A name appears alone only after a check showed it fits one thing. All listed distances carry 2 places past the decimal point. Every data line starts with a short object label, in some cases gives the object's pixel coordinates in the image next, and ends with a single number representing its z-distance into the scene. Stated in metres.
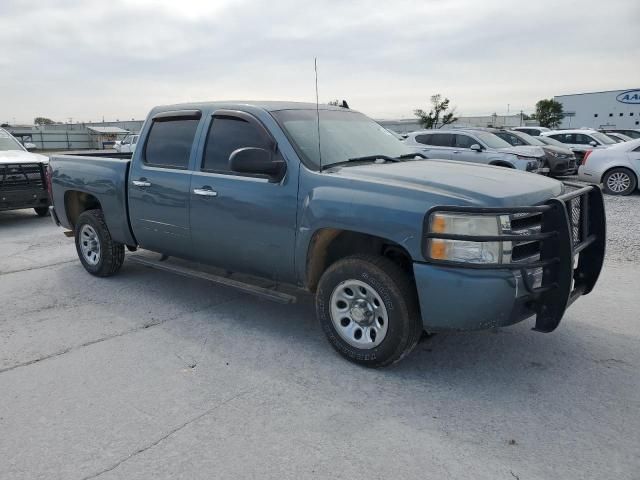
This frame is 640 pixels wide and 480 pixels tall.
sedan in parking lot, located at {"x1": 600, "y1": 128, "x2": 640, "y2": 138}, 22.41
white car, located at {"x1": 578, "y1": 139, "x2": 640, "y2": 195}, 12.67
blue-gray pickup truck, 3.28
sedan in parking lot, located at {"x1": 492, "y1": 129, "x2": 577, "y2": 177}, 14.27
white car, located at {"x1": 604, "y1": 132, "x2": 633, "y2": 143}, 20.88
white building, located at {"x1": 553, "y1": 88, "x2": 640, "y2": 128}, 54.03
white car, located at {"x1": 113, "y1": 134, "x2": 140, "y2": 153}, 26.53
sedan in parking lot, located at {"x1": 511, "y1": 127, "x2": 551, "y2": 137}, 25.23
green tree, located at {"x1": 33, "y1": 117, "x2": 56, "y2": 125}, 97.12
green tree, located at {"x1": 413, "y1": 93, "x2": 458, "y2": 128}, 43.31
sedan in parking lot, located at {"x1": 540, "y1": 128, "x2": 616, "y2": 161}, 17.80
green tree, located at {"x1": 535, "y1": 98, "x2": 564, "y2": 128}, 54.09
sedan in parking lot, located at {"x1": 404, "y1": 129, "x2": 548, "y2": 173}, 12.89
